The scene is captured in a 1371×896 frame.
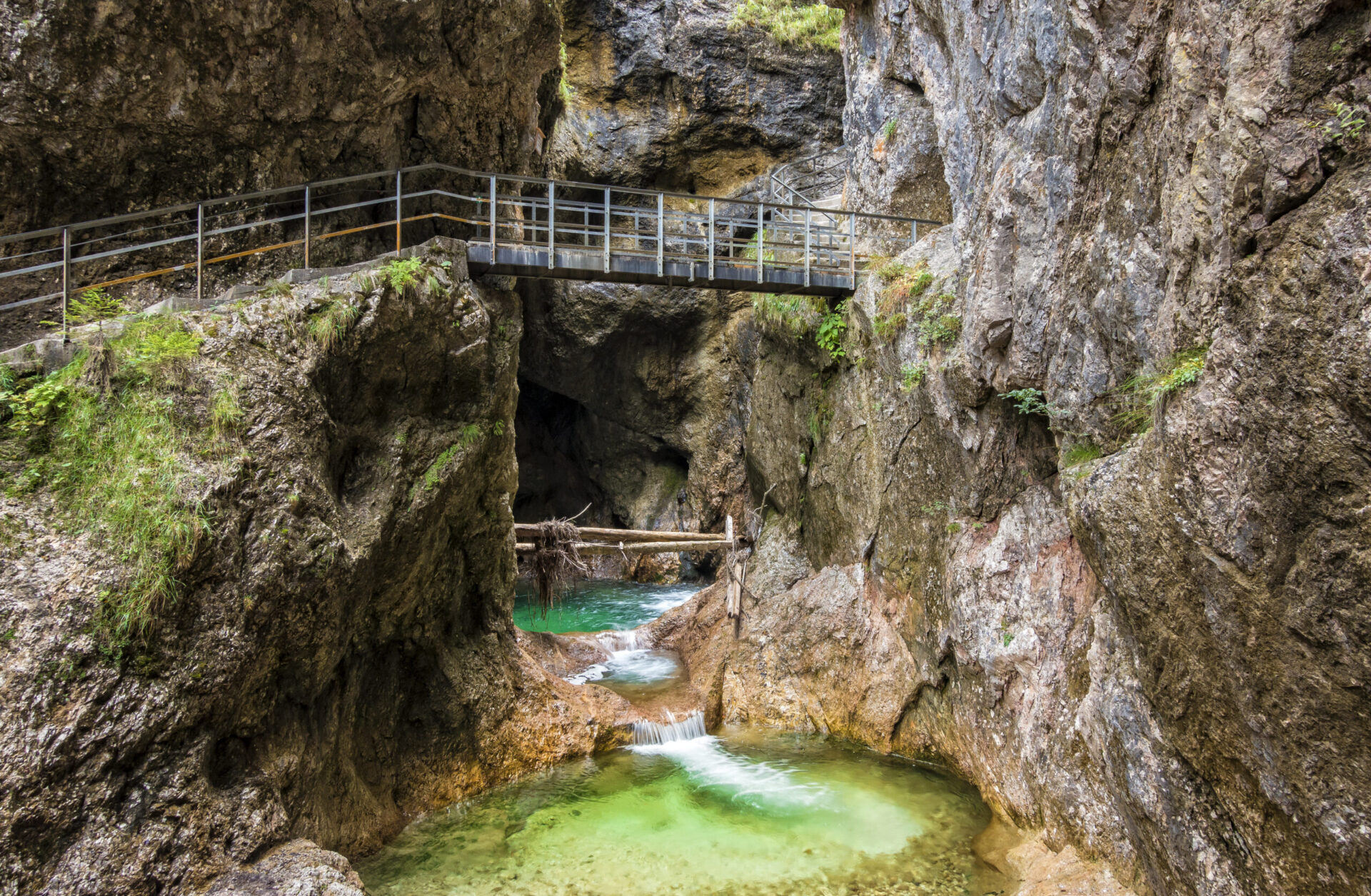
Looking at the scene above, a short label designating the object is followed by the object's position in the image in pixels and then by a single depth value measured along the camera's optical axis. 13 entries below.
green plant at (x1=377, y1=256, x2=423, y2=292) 8.16
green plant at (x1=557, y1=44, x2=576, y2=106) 18.33
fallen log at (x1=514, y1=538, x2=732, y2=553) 13.19
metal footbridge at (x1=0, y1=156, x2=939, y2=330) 8.17
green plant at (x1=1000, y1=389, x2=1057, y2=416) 7.84
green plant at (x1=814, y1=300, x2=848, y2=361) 11.92
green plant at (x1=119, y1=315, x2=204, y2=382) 6.28
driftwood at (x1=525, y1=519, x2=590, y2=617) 12.44
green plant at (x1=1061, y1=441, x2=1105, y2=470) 6.57
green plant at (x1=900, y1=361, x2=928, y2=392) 9.78
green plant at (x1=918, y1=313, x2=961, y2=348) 9.27
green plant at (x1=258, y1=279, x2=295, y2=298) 7.43
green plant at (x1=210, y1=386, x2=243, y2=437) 6.39
